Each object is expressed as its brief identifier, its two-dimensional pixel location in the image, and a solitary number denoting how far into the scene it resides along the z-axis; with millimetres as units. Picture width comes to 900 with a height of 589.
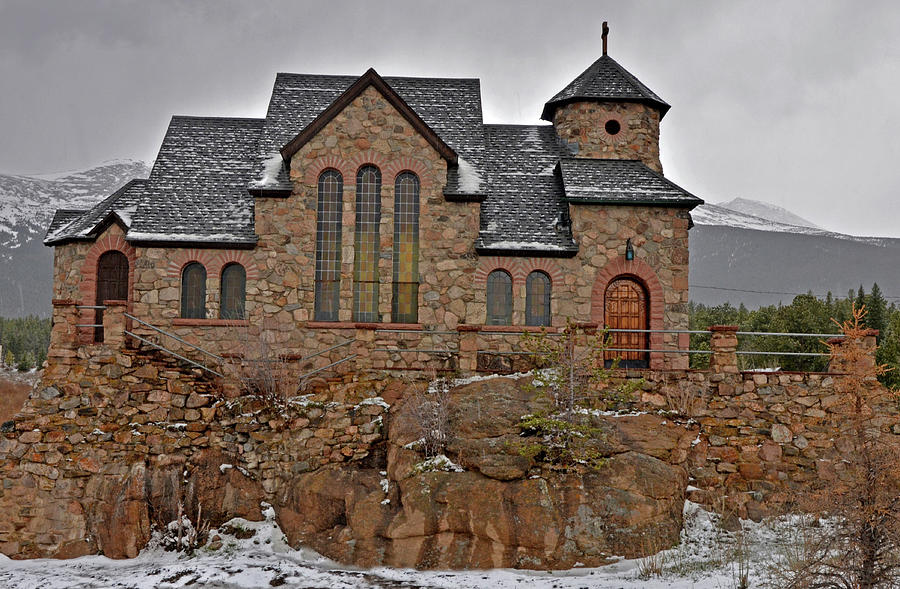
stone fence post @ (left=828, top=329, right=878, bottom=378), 12594
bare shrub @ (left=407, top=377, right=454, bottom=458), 15820
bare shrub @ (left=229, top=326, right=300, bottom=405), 17281
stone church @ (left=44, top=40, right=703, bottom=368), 20812
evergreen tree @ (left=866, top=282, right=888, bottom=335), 43344
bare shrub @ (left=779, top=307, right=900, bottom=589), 11133
